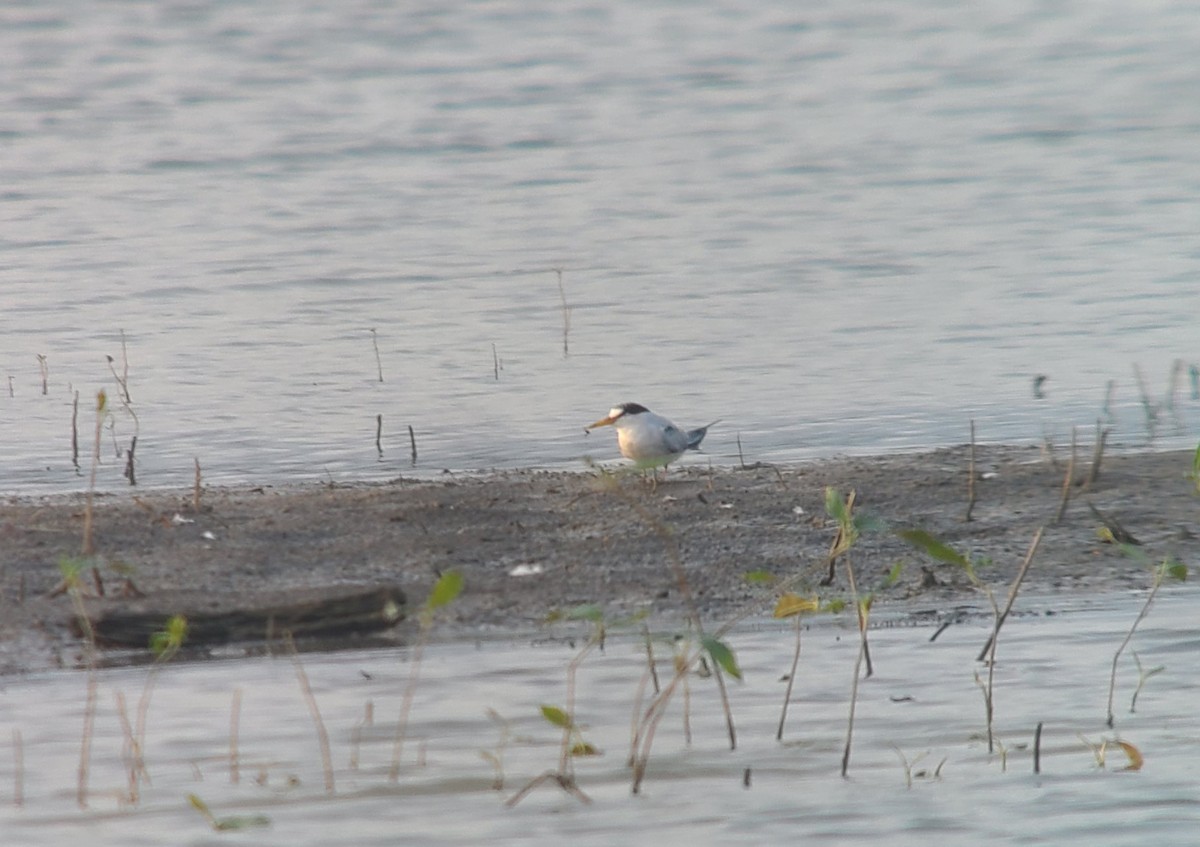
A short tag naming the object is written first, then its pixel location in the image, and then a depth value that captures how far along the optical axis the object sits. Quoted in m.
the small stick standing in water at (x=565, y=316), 22.55
